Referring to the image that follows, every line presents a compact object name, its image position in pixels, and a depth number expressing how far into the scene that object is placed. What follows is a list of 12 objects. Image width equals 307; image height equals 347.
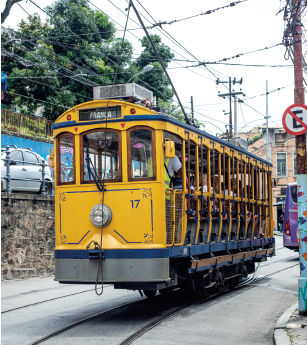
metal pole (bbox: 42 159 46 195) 16.10
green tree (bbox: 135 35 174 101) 34.88
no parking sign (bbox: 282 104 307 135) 8.73
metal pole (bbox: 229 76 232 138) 36.75
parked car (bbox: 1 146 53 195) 15.66
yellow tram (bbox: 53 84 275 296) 8.18
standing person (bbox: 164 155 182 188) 8.55
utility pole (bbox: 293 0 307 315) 8.33
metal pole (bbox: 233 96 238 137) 37.68
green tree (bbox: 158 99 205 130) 36.22
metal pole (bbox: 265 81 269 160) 40.87
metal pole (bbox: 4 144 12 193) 14.61
